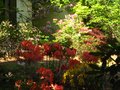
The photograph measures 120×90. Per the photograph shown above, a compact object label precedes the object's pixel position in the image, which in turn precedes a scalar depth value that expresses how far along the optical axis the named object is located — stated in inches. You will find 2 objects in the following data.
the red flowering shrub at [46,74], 240.7
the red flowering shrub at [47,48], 287.5
